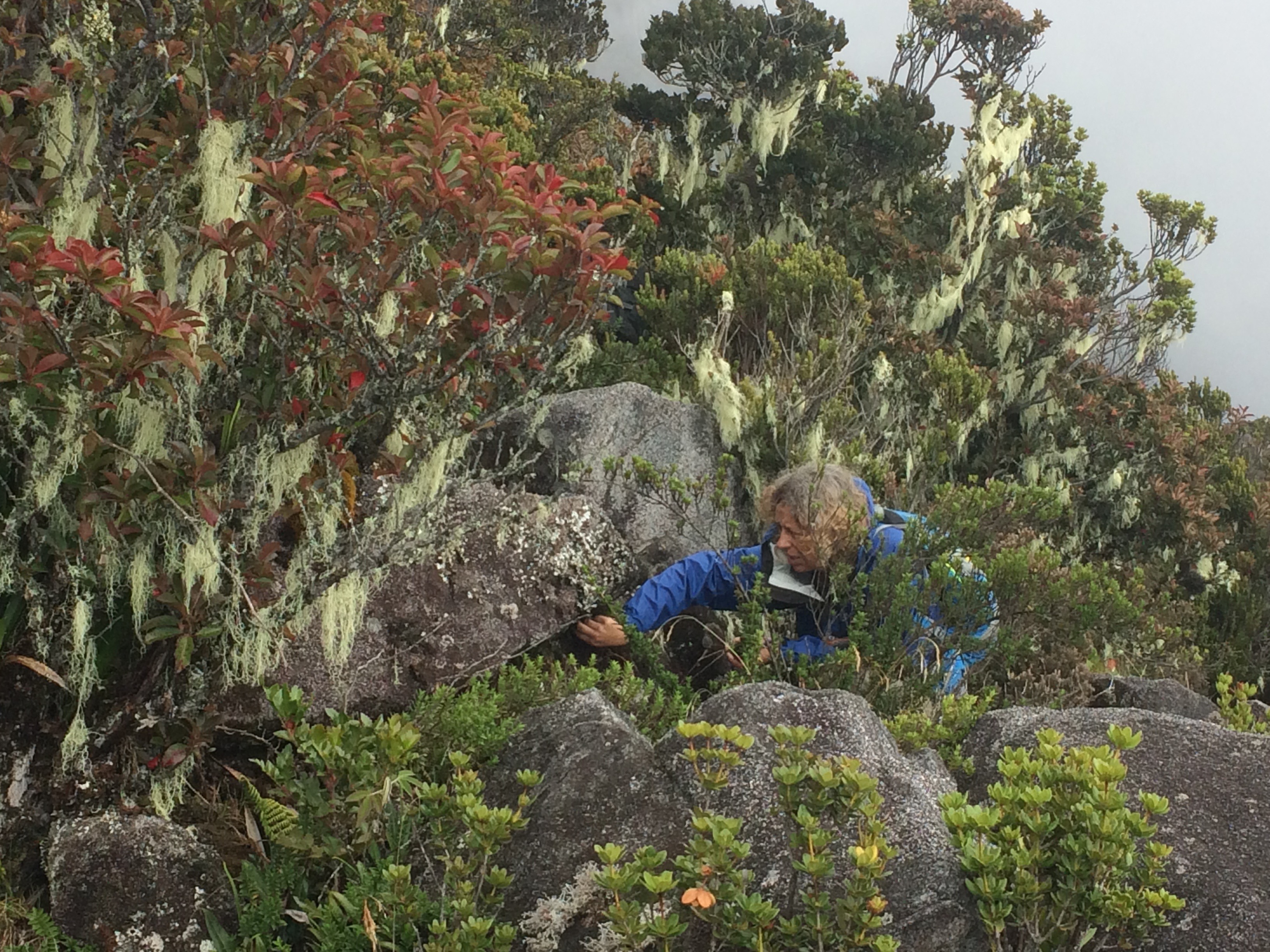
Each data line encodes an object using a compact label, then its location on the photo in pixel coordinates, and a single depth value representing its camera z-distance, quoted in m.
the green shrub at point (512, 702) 2.88
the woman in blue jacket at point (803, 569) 4.16
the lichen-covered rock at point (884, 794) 2.23
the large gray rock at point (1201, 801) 2.26
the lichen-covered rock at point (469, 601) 3.44
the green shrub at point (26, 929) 2.53
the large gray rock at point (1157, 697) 4.57
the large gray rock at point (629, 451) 5.28
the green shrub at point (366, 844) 2.26
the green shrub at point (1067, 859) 2.03
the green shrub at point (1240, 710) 3.85
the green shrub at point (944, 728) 3.21
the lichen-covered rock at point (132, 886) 2.64
